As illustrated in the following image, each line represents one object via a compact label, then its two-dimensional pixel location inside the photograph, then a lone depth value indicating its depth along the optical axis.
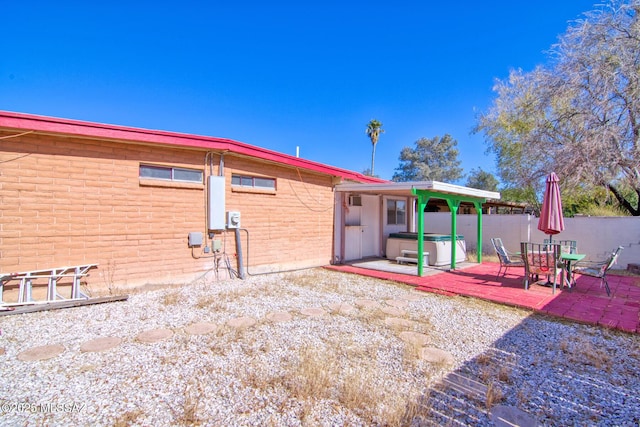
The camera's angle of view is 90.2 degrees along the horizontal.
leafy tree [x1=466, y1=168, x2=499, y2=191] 34.22
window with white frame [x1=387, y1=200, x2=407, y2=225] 12.20
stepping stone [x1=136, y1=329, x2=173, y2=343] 4.07
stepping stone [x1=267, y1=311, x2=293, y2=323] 4.93
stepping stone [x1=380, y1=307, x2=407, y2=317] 5.34
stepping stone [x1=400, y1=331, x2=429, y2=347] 4.12
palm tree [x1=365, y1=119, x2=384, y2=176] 35.47
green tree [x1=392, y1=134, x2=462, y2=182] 38.50
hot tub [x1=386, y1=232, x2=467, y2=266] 9.68
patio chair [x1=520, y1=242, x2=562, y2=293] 6.45
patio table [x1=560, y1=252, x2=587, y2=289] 6.73
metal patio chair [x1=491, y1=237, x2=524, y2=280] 7.54
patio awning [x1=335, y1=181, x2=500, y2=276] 8.05
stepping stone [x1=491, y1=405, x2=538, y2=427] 2.54
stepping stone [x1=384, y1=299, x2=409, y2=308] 5.86
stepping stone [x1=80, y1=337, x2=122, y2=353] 3.74
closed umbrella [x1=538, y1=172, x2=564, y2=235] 6.95
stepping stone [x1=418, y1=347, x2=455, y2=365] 3.64
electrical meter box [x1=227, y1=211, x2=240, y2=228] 7.50
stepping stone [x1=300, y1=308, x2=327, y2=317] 5.24
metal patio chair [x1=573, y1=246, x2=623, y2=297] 6.39
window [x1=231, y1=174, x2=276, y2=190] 7.83
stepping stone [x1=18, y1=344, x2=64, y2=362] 3.48
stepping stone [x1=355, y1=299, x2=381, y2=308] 5.78
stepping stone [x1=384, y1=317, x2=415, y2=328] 4.79
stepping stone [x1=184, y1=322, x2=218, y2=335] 4.37
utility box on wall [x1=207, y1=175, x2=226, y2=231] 7.16
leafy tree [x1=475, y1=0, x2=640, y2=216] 10.18
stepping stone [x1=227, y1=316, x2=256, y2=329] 4.62
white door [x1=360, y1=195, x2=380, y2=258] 11.39
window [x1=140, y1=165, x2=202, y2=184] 6.51
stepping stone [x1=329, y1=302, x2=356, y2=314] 5.44
